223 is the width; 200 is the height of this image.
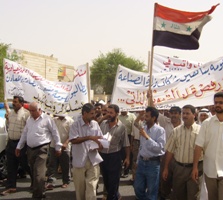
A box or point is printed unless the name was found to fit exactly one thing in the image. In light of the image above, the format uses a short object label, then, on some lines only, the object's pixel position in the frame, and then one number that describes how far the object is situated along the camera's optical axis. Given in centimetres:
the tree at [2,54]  2569
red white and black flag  618
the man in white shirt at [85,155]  540
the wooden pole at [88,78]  729
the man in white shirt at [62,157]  764
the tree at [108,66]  5309
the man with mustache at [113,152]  596
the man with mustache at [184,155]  512
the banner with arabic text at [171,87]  666
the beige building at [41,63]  3259
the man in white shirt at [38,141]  636
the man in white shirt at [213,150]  452
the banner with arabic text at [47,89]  736
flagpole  580
